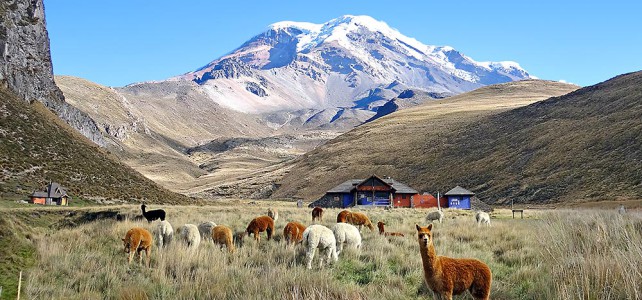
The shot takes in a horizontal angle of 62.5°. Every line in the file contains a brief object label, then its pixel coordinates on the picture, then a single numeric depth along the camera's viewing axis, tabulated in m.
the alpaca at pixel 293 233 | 15.59
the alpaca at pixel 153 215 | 23.67
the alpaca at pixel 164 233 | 15.29
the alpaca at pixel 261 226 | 16.98
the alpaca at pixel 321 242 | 12.52
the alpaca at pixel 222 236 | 14.70
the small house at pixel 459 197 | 67.00
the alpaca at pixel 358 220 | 20.75
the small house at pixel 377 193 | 71.69
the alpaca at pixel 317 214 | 26.58
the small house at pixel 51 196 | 46.62
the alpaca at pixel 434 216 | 29.88
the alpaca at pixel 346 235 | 14.54
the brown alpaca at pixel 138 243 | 12.87
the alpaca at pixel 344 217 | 20.36
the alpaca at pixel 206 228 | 17.62
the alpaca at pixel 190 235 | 14.87
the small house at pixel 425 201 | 69.81
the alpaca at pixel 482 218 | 25.94
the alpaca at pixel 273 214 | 28.34
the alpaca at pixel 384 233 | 18.89
